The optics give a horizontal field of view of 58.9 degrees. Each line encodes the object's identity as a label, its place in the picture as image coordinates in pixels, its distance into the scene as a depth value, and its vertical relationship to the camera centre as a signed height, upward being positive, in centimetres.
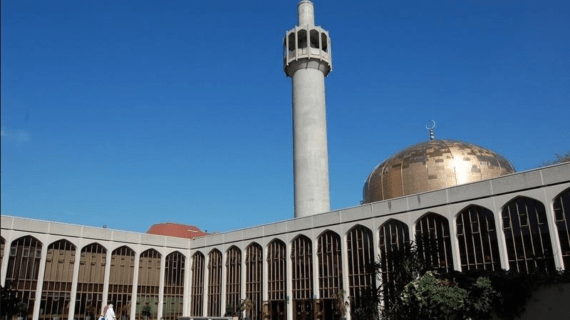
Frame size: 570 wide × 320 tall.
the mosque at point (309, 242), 2769 +525
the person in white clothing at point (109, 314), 2139 +42
